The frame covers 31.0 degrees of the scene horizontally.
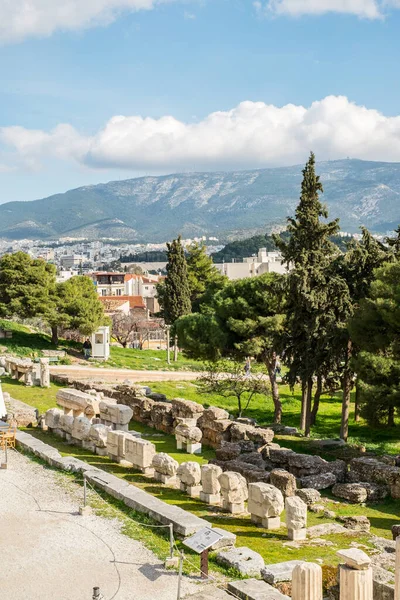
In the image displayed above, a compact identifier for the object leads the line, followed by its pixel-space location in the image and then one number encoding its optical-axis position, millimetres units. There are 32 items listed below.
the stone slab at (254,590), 10445
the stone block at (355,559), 9086
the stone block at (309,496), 16891
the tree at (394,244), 28828
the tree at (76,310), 48625
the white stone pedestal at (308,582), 9141
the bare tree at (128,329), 69438
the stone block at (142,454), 18422
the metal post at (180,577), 10203
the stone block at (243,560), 11656
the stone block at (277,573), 11266
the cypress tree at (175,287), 61656
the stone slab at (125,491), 13383
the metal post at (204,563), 11383
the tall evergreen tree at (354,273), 28797
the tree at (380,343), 23844
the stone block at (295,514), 13867
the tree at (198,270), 74375
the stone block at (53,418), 23422
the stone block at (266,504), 14430
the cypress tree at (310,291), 28766
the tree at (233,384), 33812
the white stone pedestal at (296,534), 13969
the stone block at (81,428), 21438
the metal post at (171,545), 11902
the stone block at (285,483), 16838
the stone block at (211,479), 16156
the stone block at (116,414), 22734
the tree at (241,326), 33094
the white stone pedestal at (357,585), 9008
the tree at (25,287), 49188
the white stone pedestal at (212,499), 16141
